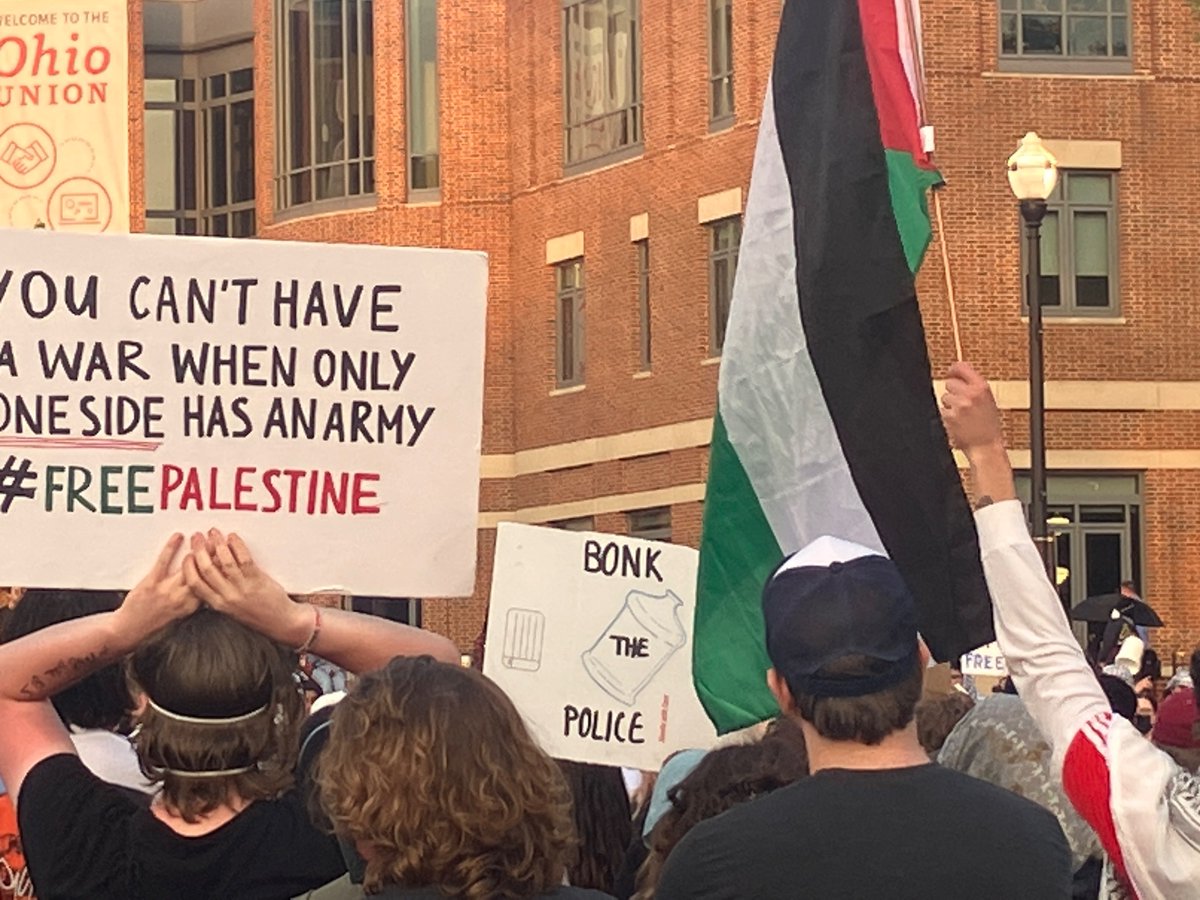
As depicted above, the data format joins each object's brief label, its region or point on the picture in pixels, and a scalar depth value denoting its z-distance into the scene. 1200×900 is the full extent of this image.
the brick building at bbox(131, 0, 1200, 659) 30.91
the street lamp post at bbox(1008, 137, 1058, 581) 20.97
